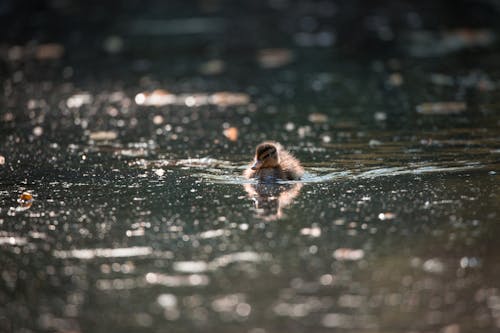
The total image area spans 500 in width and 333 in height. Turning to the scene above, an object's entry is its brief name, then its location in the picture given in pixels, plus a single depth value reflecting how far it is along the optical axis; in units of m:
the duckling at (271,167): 20.12
